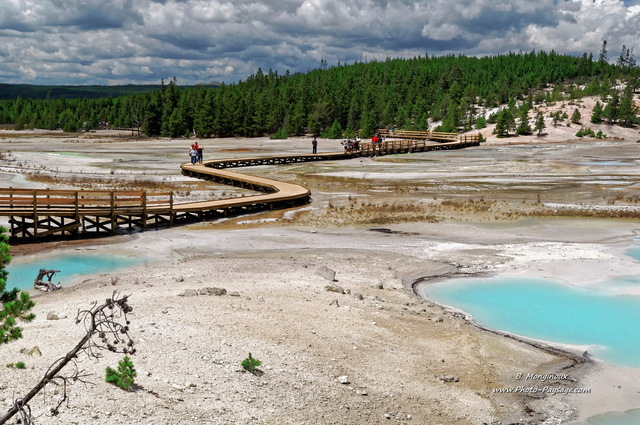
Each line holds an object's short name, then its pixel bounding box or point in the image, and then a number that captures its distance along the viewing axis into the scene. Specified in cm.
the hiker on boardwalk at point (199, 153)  5219
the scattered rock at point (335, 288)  1585
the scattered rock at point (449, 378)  1116
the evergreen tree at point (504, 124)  9600
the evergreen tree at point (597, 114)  10425
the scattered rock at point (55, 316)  1209
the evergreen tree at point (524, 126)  9700
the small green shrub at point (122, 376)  888
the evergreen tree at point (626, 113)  10519
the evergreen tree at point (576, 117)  10288
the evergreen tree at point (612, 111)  10488
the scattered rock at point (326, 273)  1742
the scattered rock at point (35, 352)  981
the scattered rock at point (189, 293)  1424
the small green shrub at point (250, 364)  1024
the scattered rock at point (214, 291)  1445
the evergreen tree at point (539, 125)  9641
